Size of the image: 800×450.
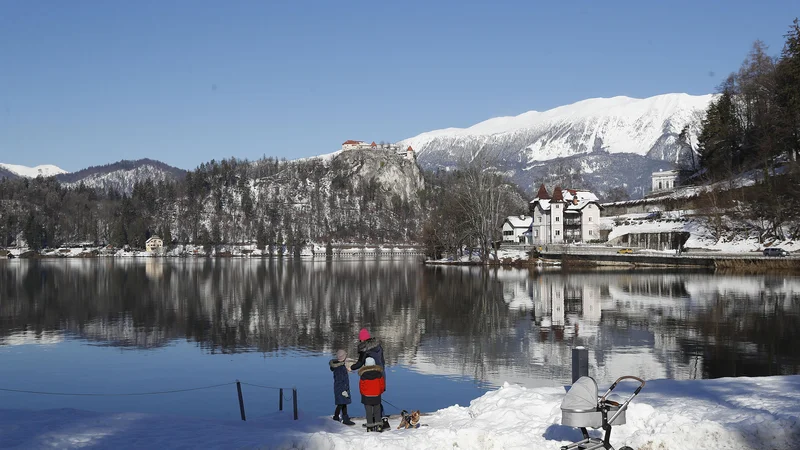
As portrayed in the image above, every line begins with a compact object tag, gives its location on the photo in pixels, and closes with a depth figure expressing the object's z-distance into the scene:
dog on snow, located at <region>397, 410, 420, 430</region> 13.89
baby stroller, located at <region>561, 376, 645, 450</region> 10.71
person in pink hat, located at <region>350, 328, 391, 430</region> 14.51
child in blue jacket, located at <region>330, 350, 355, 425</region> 15.22
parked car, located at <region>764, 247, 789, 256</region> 76.00
